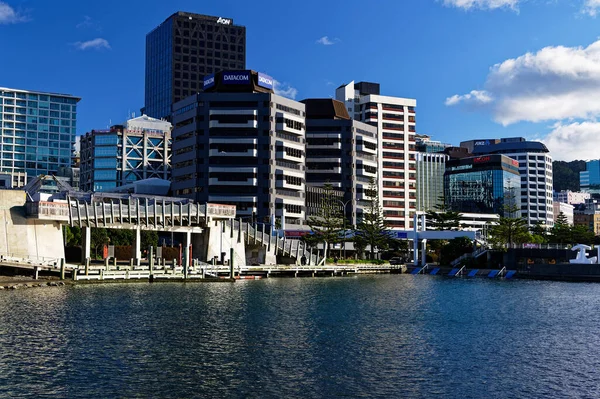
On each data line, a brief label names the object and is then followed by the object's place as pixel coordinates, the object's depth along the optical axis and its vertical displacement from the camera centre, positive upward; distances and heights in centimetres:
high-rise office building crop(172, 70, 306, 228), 17650 +2330
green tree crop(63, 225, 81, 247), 12669 +61
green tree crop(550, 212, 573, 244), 19338 +150
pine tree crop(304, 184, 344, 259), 14875 +182
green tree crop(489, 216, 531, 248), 16588 +180
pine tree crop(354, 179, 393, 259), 15800 +122
